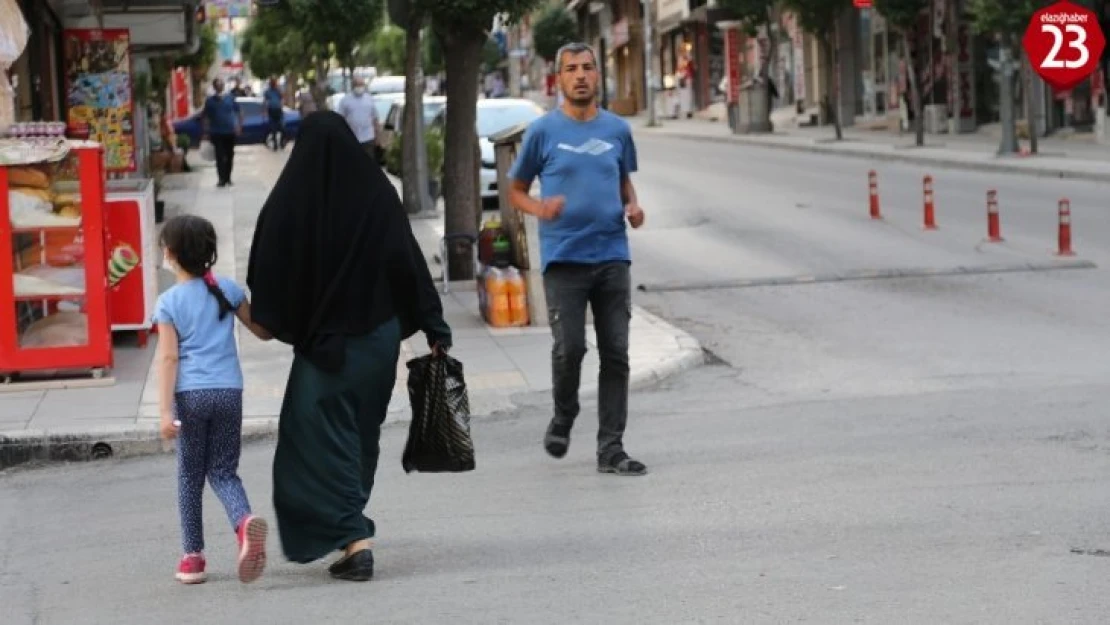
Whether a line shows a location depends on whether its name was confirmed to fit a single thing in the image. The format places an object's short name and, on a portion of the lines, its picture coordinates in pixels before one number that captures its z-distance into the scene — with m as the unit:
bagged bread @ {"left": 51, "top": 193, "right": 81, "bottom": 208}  12.52
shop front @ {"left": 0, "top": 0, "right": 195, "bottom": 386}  12.41
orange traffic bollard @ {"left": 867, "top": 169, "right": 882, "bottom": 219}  24.23
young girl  7.01
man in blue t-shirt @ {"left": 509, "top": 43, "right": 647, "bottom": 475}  8.94
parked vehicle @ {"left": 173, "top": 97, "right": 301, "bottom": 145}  55.94
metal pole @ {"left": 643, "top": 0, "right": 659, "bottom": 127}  67.06
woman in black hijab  6.82
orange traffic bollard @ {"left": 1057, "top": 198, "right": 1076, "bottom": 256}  18.58
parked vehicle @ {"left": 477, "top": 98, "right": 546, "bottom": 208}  28.09
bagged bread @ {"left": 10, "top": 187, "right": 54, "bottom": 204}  12.43
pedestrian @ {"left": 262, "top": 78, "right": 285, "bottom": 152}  51.62
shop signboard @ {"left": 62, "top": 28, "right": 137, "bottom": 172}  21.77
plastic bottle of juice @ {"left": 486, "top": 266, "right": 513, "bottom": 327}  14.98
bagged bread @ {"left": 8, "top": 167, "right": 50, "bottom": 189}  12.43
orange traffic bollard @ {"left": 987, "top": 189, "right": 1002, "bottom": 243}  20.16
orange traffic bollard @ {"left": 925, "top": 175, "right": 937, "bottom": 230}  22.41
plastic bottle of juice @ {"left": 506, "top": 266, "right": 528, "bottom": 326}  15.01
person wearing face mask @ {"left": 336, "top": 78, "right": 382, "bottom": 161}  28.98
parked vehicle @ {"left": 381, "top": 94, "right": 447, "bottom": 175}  32.59
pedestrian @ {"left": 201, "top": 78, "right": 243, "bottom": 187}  32.69
